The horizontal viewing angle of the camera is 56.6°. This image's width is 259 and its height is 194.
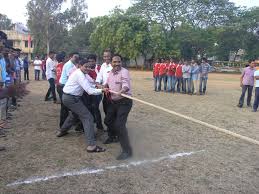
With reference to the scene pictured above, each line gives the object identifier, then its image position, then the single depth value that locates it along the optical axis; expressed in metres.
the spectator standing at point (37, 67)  15.67
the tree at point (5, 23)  57.74
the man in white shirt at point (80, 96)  4.29
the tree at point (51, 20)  37.14
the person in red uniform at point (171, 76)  11.84
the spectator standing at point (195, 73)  11.44
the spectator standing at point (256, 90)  7.87
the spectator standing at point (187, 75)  11.47
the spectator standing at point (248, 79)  8.59
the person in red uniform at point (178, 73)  11.72
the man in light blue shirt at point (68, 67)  5.74
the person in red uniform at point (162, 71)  11.94
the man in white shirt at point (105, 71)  5.17
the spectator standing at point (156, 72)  12.21
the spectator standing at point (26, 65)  15.36
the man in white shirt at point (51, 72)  8.13
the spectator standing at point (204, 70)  11.49
